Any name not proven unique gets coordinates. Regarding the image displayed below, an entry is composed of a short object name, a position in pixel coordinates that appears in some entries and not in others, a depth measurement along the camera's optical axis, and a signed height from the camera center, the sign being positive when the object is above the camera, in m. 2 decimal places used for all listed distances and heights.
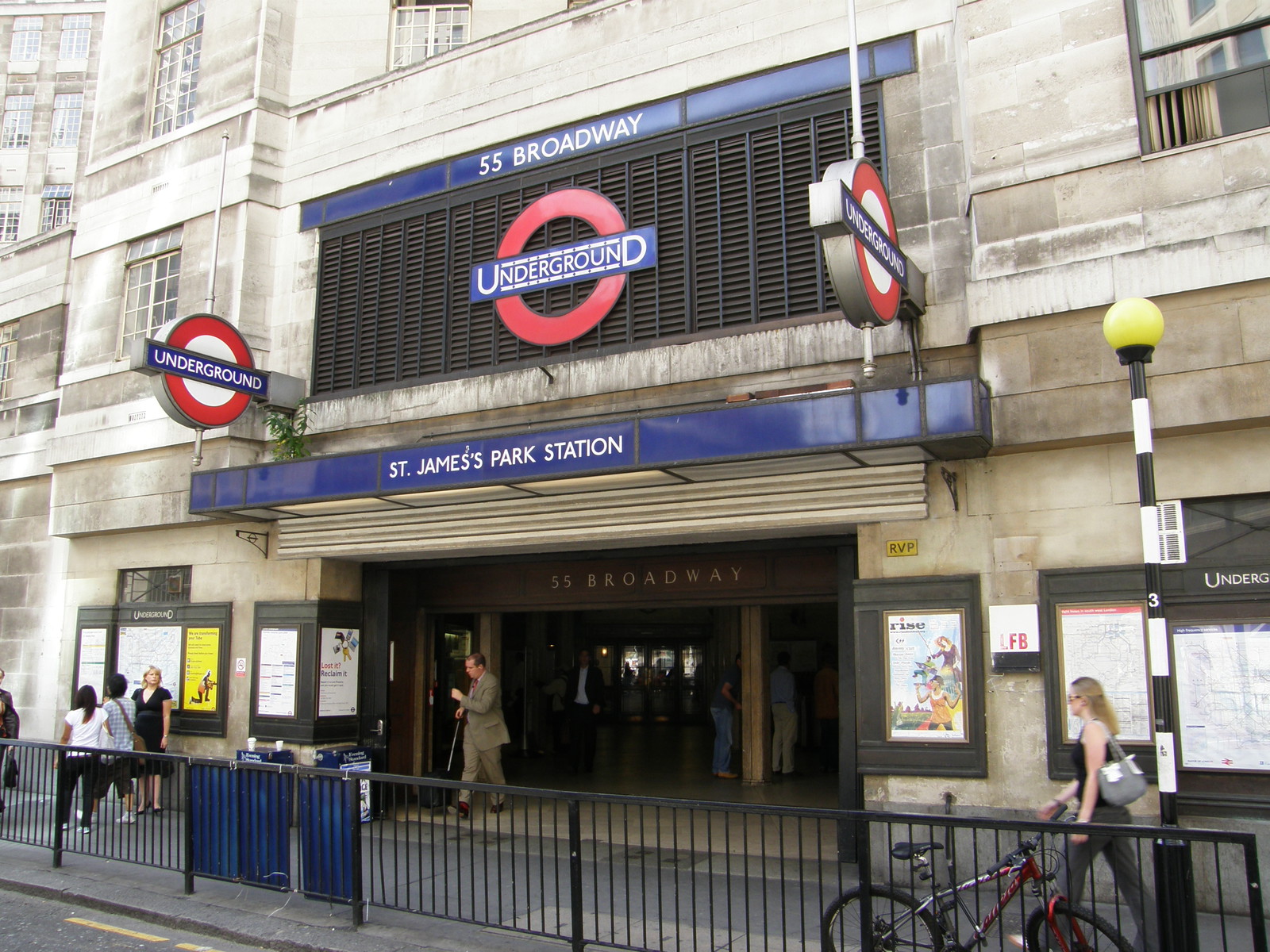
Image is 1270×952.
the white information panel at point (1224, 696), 7.03 -0.35
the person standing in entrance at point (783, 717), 13.84 -1.00
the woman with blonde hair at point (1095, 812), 5.49 -0.99
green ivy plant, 12.00 +2.64
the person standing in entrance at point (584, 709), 14.51 -0.91
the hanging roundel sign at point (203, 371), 10.69 +3.08
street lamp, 4.80 +0.05
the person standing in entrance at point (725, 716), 13.94 -0.98
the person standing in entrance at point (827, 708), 14.73 -0.91
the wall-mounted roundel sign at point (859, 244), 6.82 +2.95
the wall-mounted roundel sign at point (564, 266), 10.50 +4.20
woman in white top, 8.97 -1.00
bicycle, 5.35 -1.52
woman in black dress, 11.49 -0.76
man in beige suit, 11.02 -0.90
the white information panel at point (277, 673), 11.71 -0.29
